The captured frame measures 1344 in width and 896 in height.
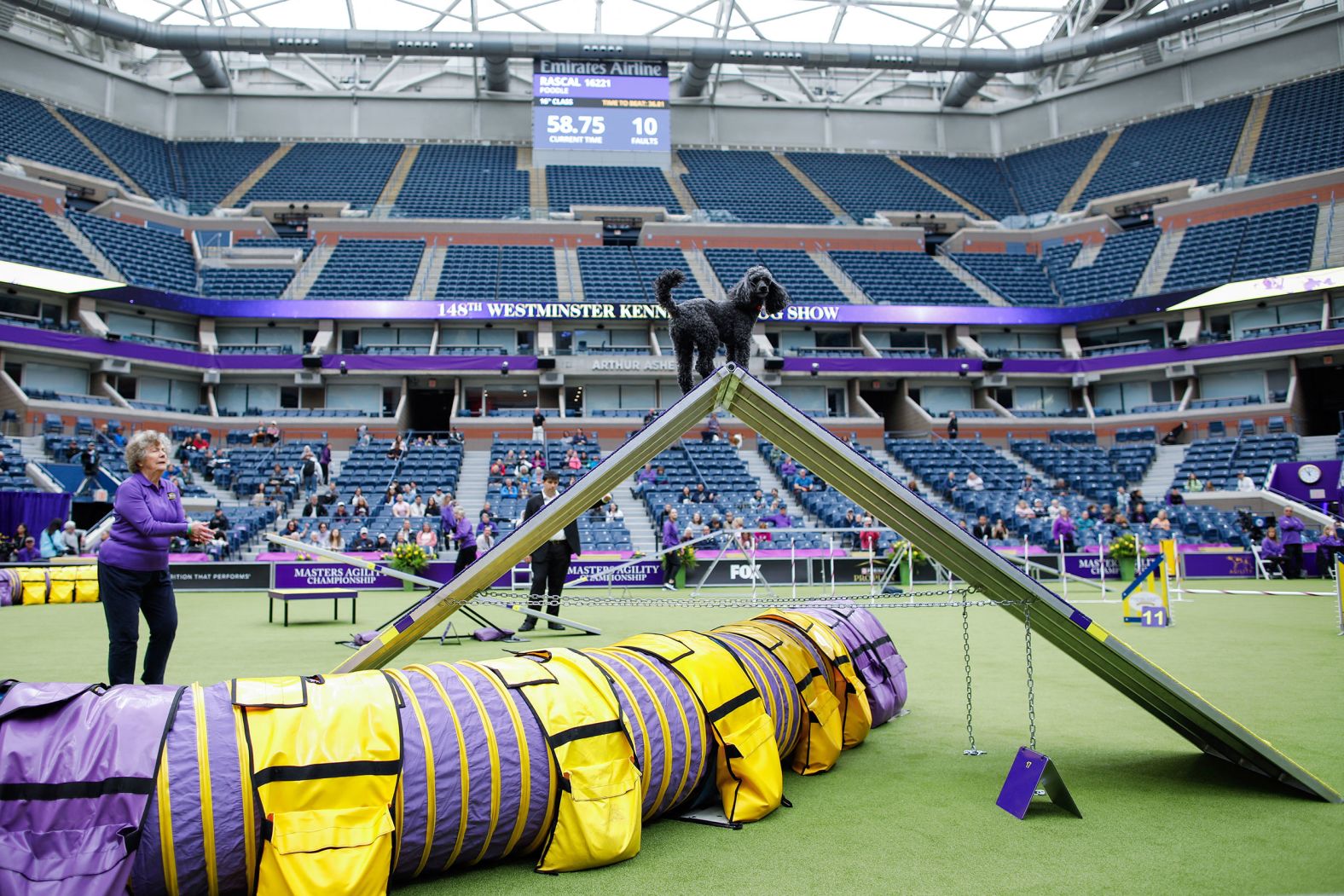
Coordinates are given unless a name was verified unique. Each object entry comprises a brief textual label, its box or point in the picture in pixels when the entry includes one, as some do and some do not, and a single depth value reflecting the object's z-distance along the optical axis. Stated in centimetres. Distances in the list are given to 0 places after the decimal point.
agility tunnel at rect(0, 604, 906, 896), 251
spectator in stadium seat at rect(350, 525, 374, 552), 1861
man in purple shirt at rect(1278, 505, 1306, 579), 1770
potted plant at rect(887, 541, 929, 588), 1599
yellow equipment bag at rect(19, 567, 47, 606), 1402
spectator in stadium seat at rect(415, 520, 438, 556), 1734
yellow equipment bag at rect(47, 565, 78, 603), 1426
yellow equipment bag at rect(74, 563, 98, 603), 1449
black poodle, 521
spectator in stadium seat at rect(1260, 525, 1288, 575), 1773
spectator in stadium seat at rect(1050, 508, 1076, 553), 1756
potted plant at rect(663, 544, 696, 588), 1678
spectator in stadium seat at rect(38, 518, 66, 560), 1702
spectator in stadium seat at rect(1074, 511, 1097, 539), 2050
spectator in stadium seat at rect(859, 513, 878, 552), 1620
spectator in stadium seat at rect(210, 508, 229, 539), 1772
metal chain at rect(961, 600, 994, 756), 472
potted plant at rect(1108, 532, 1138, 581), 1603
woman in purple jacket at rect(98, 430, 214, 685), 454
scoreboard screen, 3784
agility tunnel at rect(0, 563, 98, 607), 1388
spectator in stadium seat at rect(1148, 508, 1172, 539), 1792
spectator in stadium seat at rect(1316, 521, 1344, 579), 1639
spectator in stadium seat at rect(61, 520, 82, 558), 1728
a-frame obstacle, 400
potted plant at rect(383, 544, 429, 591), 1303
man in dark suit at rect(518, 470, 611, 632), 930
